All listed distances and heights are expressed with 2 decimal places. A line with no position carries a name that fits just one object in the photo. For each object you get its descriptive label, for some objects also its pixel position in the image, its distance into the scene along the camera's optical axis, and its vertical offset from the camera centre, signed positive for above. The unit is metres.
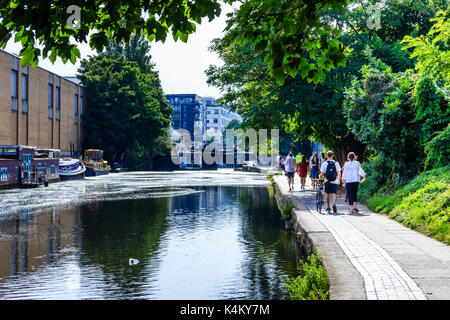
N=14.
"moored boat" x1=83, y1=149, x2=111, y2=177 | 52.47 -0.94
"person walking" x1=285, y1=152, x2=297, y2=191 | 24.73 -0.55
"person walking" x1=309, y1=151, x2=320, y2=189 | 22.73 -0.51
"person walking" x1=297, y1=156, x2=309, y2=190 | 24.98 -0.60
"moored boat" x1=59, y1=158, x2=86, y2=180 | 43.38 -1.22
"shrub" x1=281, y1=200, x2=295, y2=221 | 16.44 -1.69
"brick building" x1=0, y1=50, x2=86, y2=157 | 42.88 +4.05
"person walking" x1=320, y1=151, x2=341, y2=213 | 15.35 -0.56
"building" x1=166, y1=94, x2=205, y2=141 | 153.50 +11.68
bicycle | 15.91 -1.26
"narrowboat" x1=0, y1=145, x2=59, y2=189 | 31.28 -0.85
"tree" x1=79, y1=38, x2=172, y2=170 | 64.62 +5.17
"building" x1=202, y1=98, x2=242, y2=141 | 173.25 +10.37
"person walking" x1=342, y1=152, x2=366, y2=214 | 15.38 -0.61
